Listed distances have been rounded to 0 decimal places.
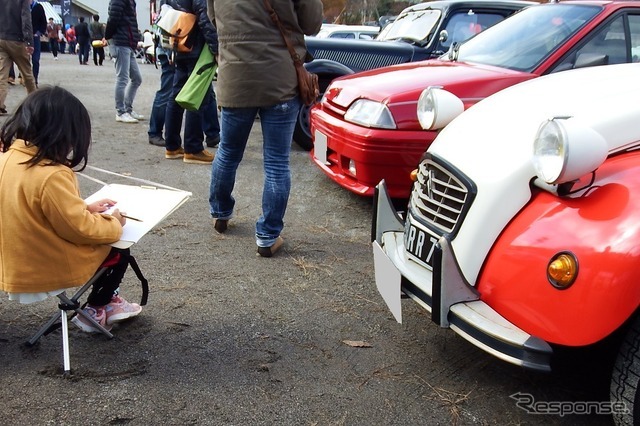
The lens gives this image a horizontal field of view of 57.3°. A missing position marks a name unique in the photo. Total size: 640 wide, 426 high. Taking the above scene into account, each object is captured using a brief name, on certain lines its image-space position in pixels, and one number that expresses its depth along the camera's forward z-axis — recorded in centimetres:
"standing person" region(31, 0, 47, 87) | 1085
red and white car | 187
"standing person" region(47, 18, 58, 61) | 2644
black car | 648
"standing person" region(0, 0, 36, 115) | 756
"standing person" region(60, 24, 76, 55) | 3617
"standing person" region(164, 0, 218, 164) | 539
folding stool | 239
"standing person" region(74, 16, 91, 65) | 2297
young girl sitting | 226
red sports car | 398
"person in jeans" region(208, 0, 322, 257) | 343
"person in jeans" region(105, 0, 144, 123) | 723
